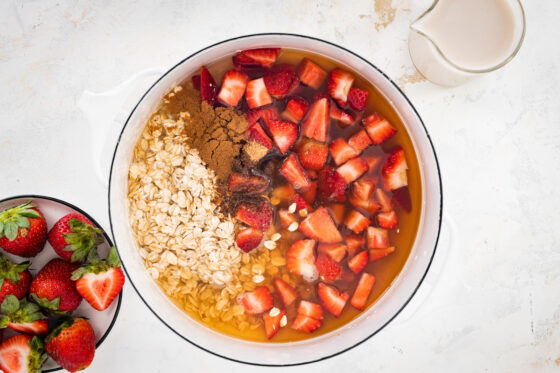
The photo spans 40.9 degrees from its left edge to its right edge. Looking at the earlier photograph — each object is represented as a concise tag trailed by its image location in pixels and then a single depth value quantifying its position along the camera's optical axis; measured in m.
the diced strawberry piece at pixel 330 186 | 0.62
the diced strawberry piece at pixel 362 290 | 0.64
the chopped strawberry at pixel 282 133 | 0.62
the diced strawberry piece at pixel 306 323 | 0.64
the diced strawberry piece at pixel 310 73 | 0.62
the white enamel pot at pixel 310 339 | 0.60
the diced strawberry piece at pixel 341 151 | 0.62
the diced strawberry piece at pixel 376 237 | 0.63
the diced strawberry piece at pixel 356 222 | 0.63
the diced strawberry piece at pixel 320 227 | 0.63
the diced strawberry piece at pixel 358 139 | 0.62
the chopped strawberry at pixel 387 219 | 0.63
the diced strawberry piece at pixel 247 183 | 0.62
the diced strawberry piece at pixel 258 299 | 0.64
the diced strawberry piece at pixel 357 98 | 0.62
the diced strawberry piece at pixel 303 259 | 0.63
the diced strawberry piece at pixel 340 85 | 0.62
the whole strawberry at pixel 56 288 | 0.61
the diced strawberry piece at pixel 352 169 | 0.62
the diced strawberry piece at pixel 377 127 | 0.62
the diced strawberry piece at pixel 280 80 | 0.62
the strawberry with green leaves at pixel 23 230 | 0.59
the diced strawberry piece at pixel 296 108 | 0.62
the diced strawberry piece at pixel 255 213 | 0.62
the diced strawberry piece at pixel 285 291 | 0.64
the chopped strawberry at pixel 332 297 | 0.63
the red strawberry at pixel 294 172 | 0.62
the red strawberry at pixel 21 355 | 0.61
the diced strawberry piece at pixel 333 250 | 0.63
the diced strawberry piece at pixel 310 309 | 0.63
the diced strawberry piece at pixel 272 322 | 0.64
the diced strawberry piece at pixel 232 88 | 0.61
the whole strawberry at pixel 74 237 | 0.60
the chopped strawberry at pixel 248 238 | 0.62
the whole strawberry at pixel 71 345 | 0.61
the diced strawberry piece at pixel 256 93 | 0.62
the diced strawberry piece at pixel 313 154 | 0.62
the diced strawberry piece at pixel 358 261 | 0.63
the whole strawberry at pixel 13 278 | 0.61
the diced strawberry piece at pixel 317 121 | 0.62
